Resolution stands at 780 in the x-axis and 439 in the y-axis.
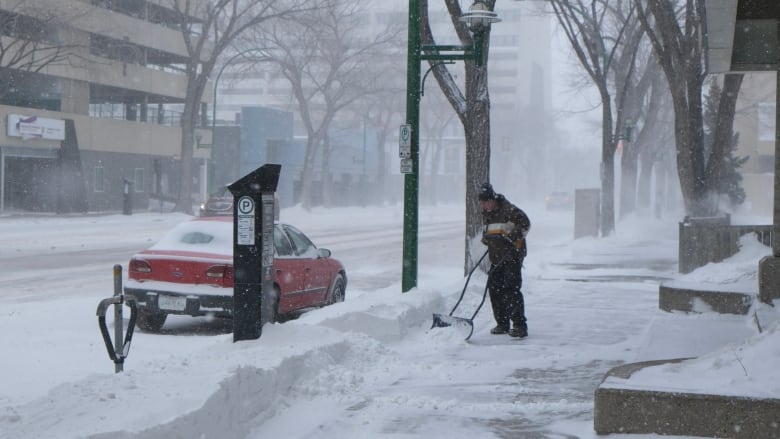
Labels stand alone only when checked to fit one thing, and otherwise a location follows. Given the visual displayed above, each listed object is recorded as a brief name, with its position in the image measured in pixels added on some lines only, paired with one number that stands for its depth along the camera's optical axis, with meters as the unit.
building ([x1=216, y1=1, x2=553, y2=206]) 78.06
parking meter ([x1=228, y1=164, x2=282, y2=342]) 8.19
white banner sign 40.28
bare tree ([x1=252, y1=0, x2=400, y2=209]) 51.44
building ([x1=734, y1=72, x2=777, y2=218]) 67.81
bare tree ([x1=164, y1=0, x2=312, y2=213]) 41.09
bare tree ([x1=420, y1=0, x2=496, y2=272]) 15.80
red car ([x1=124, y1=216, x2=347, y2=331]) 11.41
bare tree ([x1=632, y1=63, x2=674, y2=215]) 38.56
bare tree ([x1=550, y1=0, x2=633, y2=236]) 29.40
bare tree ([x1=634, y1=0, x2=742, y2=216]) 20.06
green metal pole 12.60
